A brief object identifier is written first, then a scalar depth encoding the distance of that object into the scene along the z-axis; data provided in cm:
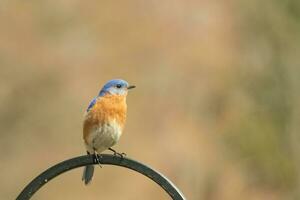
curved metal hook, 991
